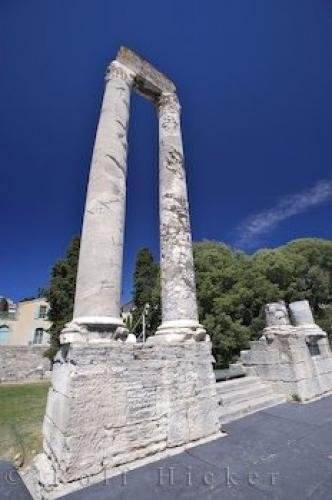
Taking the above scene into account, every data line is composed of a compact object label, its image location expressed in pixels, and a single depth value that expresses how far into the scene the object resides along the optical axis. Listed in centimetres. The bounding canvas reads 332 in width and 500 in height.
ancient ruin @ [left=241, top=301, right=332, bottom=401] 745
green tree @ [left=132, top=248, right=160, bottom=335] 2214
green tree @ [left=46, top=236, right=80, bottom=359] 2033
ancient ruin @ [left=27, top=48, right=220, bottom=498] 359
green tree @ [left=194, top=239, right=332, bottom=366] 1755
